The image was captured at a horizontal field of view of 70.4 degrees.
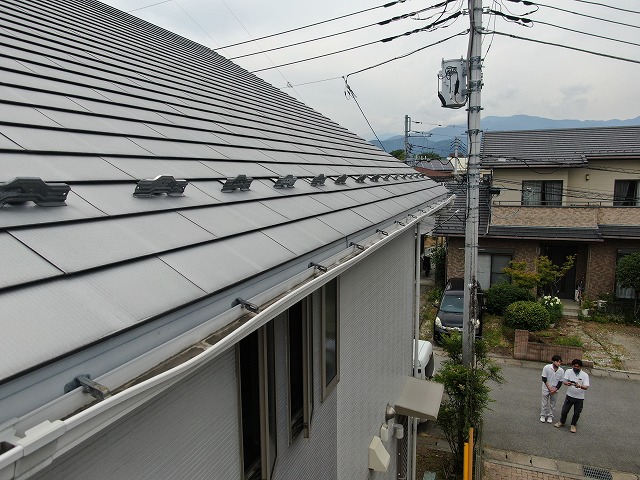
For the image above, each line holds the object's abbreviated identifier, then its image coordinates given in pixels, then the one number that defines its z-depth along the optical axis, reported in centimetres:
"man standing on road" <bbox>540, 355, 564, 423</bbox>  1009
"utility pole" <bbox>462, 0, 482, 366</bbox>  934
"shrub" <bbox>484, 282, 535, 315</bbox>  1706
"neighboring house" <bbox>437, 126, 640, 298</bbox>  1869
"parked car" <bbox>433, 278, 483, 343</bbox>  1499
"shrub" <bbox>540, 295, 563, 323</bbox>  1633
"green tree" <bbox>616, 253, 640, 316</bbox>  1633
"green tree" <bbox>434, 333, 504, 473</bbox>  834
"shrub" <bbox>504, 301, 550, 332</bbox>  1526
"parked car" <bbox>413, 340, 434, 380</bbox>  1088
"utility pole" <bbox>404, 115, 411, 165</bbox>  3027
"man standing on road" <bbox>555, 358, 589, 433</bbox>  977
